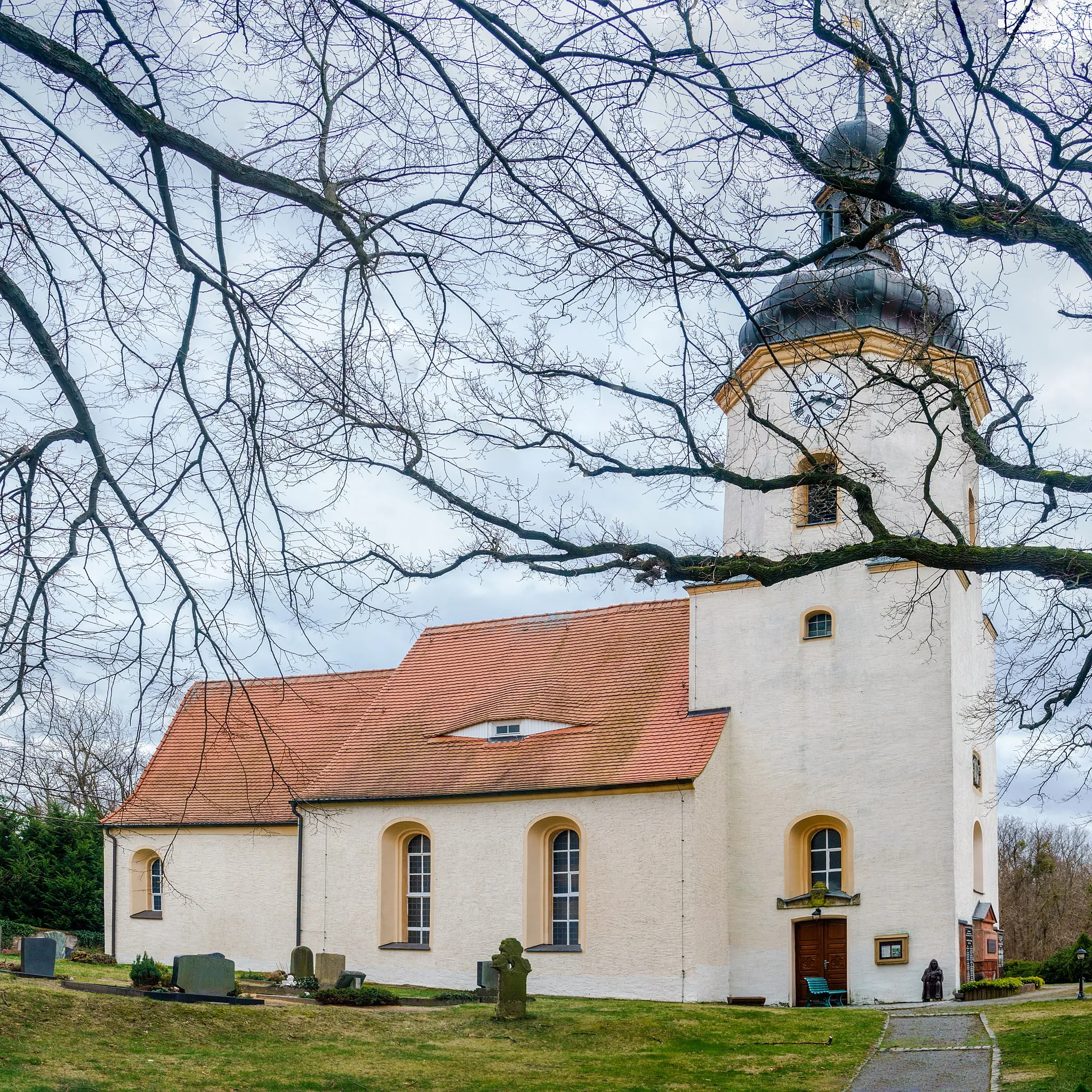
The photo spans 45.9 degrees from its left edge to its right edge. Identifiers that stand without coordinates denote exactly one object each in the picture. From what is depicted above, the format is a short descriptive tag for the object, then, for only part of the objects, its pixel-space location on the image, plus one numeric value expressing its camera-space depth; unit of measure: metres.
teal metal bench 22.11
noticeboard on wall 21.94
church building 22.45
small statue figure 21.44
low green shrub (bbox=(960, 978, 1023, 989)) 21.75
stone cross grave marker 17.23
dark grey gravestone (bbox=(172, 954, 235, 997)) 18.14
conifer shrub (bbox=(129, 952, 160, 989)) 18.42
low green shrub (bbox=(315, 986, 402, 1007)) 19.45
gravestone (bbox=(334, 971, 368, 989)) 20.84
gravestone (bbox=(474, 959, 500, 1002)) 20.20
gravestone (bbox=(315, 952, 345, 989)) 21.30
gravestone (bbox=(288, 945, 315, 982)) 22.11
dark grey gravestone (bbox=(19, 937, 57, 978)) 19.84
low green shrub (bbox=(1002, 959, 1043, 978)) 26.58
